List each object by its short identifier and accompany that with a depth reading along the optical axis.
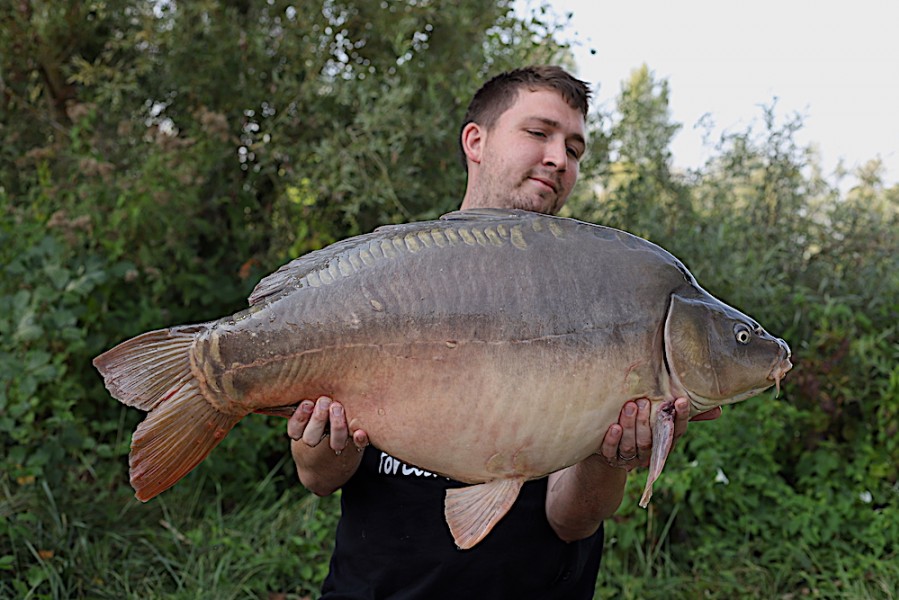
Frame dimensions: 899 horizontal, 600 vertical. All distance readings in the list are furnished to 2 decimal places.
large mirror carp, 1.43
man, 1.83
